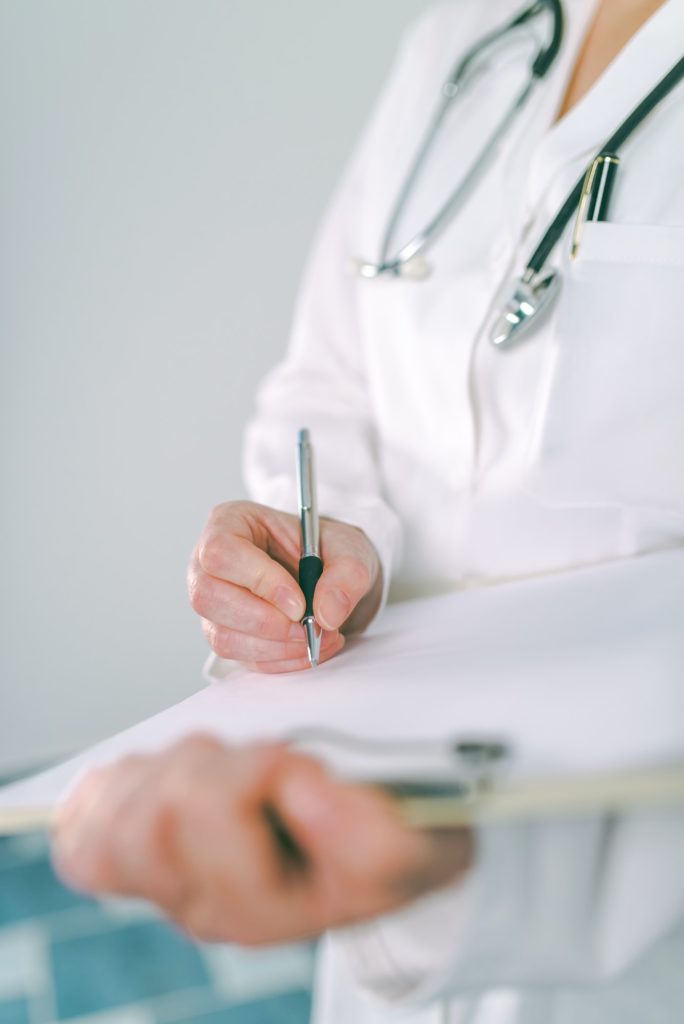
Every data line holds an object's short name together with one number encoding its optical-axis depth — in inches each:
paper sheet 13.3
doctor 12.1
